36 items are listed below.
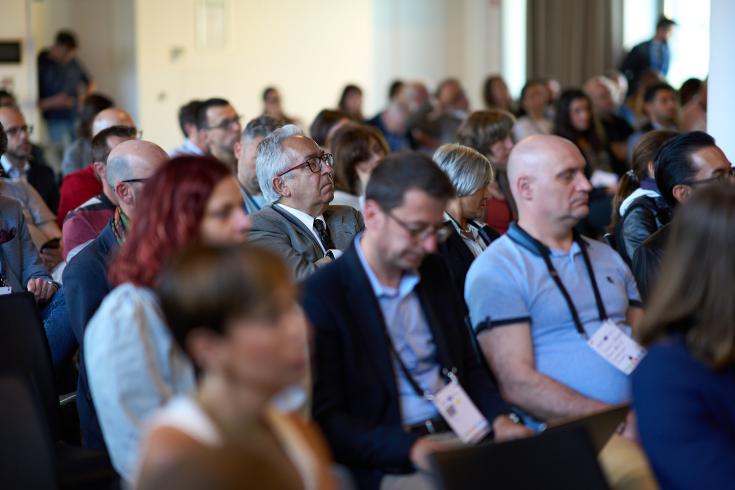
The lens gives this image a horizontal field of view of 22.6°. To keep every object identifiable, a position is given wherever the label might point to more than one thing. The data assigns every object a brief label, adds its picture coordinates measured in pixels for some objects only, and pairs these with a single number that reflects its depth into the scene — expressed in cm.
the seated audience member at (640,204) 714
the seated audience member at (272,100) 1741
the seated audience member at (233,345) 282
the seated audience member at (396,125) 1527
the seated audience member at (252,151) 872
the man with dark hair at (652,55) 1952
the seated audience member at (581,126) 1353
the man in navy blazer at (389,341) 433
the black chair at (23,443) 415
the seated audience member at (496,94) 1861
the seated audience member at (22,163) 1021
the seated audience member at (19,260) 709
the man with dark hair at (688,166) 674
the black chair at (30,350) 525
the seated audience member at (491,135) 981
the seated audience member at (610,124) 1434
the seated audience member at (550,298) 501
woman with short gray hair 695
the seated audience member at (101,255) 531
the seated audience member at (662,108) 1386
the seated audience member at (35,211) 891
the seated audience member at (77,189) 923
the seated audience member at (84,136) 1144
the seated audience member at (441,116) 1531
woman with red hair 386
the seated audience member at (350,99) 1745
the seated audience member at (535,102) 1527
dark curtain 2196
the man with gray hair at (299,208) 659
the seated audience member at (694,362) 359
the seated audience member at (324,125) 1103
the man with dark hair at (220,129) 1025
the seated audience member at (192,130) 1030
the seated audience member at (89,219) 735
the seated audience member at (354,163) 861
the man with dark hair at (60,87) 1946
